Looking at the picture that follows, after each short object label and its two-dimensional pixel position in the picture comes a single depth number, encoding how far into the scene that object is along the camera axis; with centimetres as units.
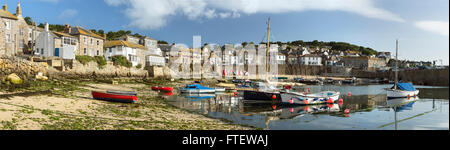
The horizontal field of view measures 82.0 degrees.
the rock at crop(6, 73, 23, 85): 2300
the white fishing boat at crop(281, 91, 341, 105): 2769
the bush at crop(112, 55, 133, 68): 5750
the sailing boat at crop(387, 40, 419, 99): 3784
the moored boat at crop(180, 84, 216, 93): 3803
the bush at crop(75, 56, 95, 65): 4853
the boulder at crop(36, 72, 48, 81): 3120
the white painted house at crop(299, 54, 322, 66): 13462
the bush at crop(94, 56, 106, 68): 5244
